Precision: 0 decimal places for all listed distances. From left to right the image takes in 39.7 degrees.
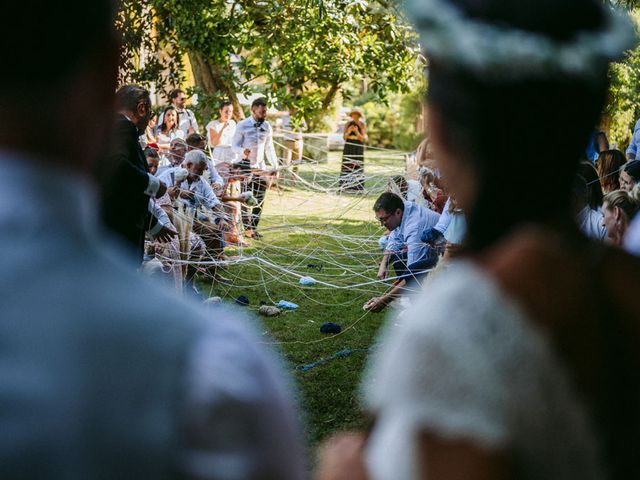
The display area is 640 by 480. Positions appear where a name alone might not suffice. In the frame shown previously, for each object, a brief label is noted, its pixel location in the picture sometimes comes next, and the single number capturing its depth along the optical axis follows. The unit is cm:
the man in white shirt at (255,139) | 1239
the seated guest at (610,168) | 862
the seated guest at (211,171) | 977
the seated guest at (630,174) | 744
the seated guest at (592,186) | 643
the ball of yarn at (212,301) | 836
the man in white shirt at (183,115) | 1291
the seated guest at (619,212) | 527
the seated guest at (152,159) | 864
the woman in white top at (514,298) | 110
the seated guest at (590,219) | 572
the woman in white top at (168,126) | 1153
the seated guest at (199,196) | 875
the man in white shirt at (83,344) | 94
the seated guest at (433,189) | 845
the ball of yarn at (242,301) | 882
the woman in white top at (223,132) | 1270
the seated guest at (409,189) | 898
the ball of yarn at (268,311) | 846
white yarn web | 884
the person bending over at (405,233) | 761
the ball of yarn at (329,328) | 782
